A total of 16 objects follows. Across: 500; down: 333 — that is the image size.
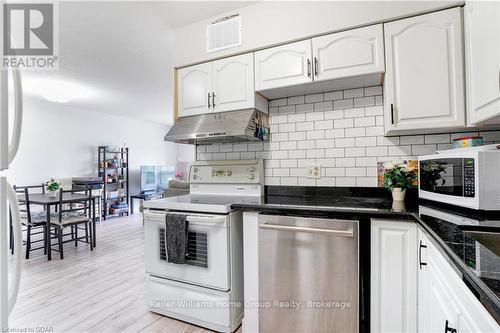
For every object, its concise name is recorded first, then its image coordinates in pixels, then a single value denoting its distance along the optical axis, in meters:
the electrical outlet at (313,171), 2.16
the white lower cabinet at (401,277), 1.23
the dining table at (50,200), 3.28
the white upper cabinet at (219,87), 2.13
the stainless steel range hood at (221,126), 2.00
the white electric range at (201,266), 1.77
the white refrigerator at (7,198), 0.70
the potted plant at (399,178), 1.73
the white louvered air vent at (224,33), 2.16
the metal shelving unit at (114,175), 6.07
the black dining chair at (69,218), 3.38
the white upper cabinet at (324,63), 1.75
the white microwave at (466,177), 1.23
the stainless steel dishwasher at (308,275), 1.49
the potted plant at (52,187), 3.76
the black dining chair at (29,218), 3.38
